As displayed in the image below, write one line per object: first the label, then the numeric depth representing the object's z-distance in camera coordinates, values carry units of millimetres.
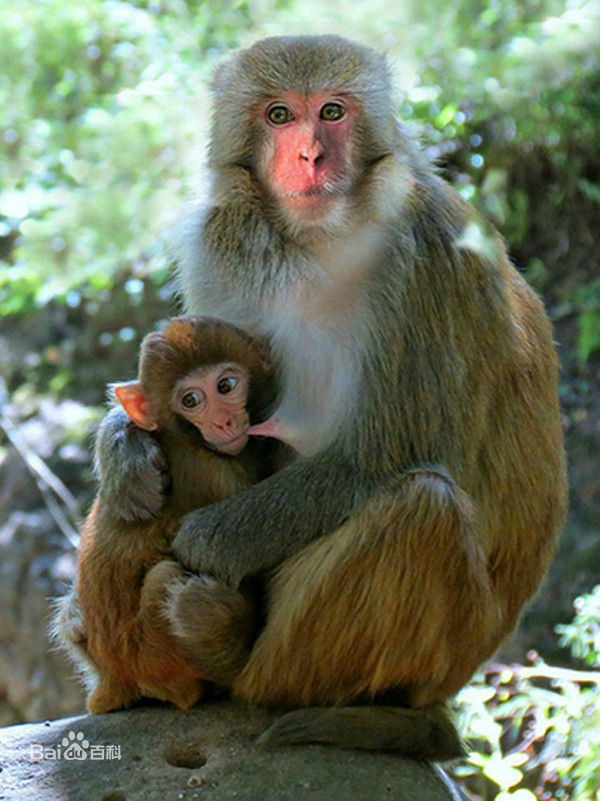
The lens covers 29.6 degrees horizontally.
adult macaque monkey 3207
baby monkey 3309
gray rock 3166
